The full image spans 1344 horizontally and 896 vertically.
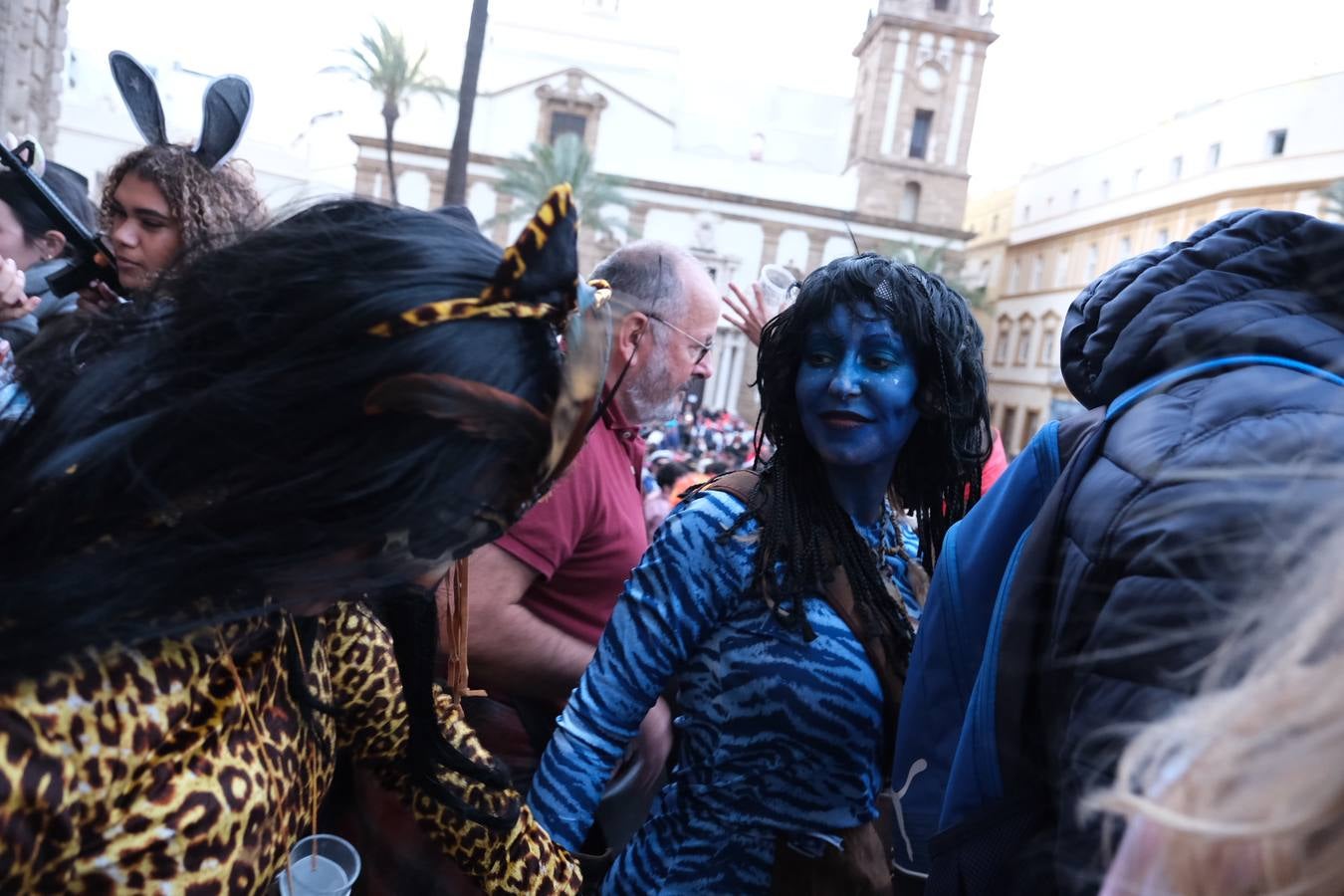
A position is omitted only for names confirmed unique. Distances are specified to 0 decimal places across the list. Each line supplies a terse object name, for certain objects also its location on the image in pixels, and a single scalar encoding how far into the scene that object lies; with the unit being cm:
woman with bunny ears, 242
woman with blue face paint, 168
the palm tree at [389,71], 3055
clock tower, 4147
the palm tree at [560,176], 3309
